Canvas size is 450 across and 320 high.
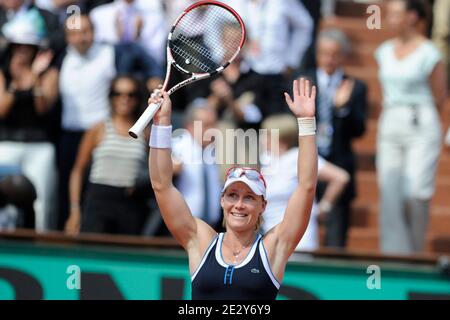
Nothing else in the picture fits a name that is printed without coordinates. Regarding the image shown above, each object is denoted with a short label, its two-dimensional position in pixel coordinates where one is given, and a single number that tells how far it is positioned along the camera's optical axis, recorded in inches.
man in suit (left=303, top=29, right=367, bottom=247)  687.1
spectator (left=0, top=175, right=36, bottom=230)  674.8
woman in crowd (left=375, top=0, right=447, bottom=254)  683.4
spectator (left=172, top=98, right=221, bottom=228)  659.4
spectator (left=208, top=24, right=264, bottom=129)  693.3
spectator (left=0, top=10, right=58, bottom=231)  686.5
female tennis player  406.9
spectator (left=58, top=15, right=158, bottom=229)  701.3
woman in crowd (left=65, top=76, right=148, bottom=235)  666.2
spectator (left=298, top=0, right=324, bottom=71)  738.2
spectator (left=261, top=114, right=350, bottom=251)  643.5
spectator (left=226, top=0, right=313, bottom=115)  728.3
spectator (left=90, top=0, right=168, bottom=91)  717.9
